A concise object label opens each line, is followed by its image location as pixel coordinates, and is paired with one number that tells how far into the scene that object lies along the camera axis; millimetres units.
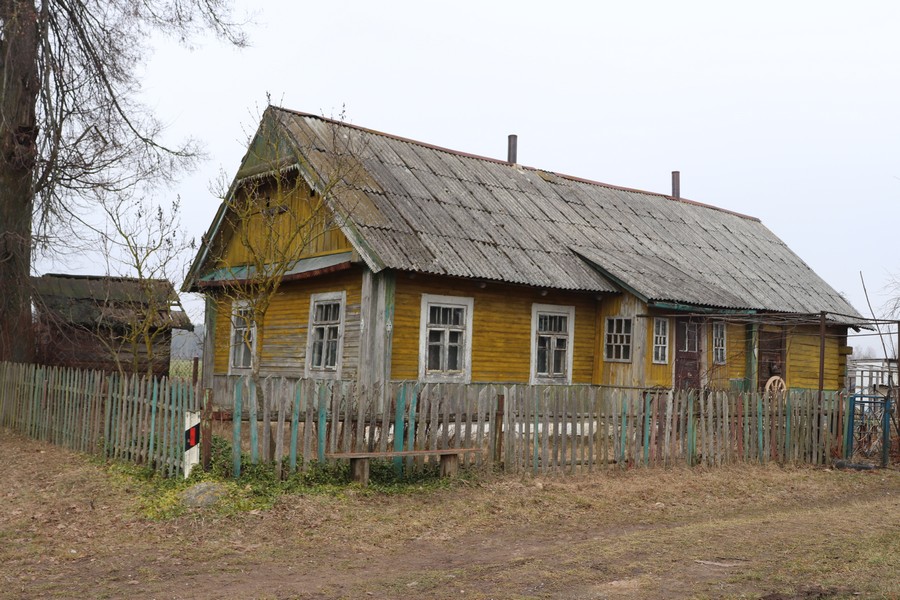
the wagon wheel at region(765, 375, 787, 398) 19041
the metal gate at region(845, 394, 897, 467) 14570
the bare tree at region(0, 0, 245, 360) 16266
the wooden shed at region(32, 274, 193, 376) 18422
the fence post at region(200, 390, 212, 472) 9727
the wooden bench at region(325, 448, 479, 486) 9945
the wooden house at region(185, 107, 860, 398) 14953
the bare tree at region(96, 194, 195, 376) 15445
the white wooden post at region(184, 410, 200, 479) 9711
